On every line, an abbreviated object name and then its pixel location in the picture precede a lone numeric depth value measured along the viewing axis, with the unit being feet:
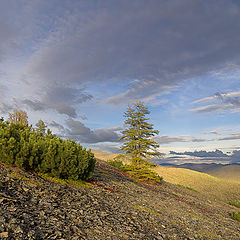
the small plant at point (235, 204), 79.30
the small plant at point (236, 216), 47.65
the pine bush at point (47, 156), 31.32
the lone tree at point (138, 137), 76.23
